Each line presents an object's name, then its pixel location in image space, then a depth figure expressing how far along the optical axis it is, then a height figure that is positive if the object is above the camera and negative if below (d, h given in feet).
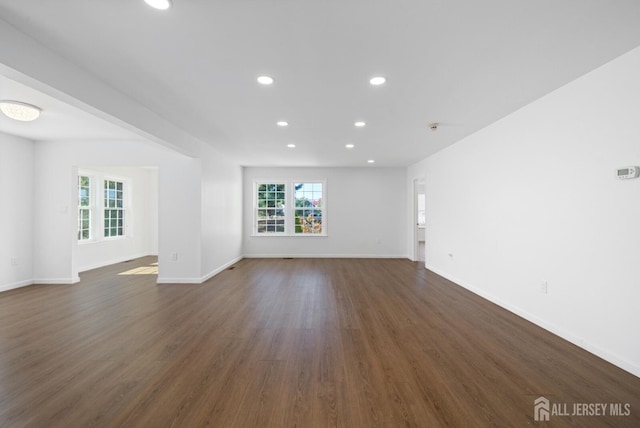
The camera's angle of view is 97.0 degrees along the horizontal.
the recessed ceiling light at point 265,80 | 8.48 +4.04
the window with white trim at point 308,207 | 26.07 +0.47
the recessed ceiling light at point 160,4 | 5.41 +4.03
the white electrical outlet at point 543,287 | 10.00 -2.65
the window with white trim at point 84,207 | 20.68 +0.33
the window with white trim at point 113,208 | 22.80 +0.29
